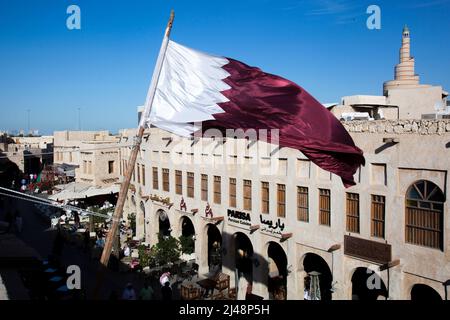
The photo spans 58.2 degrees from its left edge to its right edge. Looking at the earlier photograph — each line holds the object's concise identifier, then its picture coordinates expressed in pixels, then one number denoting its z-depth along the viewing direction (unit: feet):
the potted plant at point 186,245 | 82.12
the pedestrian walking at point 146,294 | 56.34
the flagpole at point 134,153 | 22.05
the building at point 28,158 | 188.75
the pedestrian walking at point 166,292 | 56.70
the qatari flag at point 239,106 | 25.72
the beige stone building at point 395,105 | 86.12
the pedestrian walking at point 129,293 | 54.95
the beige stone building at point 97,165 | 130.82
